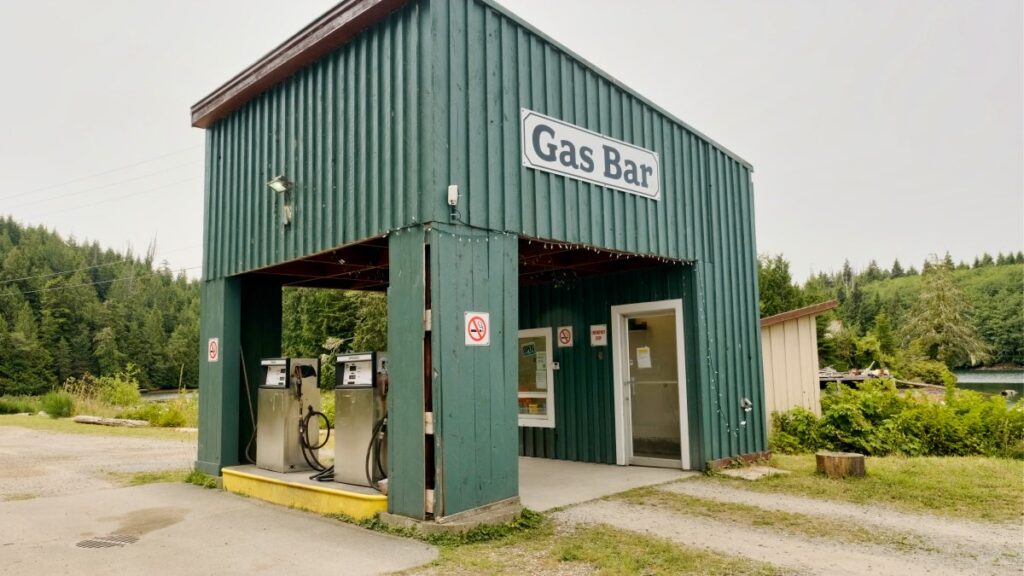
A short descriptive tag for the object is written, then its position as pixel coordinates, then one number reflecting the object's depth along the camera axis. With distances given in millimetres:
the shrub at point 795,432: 10172
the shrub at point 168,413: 18297
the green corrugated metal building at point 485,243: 5641
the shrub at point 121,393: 21453
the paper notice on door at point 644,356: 9328
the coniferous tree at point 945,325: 52219
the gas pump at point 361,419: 6438
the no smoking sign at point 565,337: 9586
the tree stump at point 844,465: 7738
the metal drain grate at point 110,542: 5359
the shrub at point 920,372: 32500
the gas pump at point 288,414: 7672
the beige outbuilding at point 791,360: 10609
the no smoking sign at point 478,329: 5673
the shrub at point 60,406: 20562
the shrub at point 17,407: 24505
